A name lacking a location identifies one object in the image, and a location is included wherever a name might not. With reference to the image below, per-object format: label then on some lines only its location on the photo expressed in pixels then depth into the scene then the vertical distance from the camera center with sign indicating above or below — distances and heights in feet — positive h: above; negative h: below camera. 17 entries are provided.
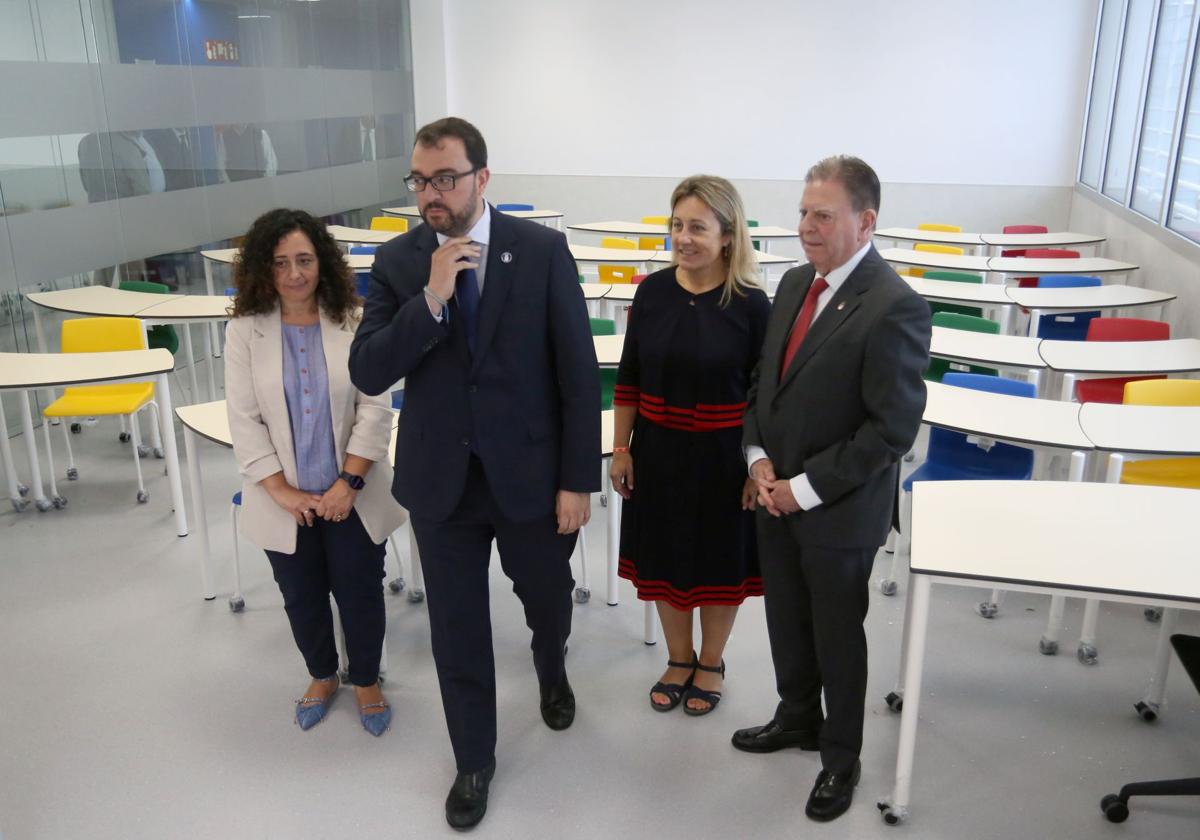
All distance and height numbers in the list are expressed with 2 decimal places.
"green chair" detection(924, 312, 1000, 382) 16.18 -2.88
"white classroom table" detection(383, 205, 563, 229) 30.66 -1.78
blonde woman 8.72 -2.43
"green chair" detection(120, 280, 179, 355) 18.54 -3.42
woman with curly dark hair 9.02 -2.45
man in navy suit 7.07 -1.82
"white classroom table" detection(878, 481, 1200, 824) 7.61 -3.25
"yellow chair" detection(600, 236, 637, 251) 25.32 -2.25
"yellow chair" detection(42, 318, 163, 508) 15.92 -3.06
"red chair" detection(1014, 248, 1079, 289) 22.46 -2.49
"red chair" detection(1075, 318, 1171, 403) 15.93 -2.86
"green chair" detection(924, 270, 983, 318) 21.36 -2.67
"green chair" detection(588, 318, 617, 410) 15.89 -2.85
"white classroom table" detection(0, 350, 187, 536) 13.62 -3.04
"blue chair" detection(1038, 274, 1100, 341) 18.81 -3.30
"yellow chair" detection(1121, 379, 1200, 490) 12.00 -3.85
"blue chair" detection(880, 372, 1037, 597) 12.60 -3.98
